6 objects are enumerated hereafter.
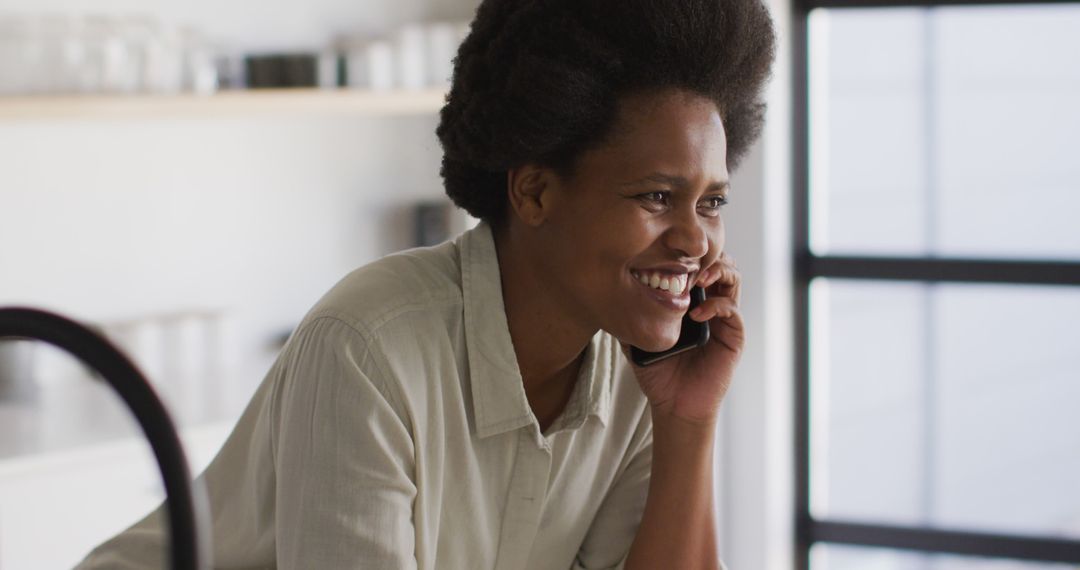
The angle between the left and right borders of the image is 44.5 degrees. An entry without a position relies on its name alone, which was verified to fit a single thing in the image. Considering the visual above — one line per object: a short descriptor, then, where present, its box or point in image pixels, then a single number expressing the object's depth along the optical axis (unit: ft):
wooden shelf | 7.57
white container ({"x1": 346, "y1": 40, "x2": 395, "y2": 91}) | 9.45
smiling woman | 3.51
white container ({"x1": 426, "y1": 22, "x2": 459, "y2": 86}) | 9.78
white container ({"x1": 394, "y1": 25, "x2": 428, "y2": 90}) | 9.61
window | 10.25
